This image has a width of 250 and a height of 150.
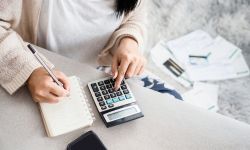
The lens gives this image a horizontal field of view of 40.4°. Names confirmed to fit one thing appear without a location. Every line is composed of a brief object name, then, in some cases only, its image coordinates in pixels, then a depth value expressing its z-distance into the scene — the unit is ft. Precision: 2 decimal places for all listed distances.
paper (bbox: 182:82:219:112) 4.18
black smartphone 1.89
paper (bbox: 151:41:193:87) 4.35
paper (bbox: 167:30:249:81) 4.45
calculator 2.03
